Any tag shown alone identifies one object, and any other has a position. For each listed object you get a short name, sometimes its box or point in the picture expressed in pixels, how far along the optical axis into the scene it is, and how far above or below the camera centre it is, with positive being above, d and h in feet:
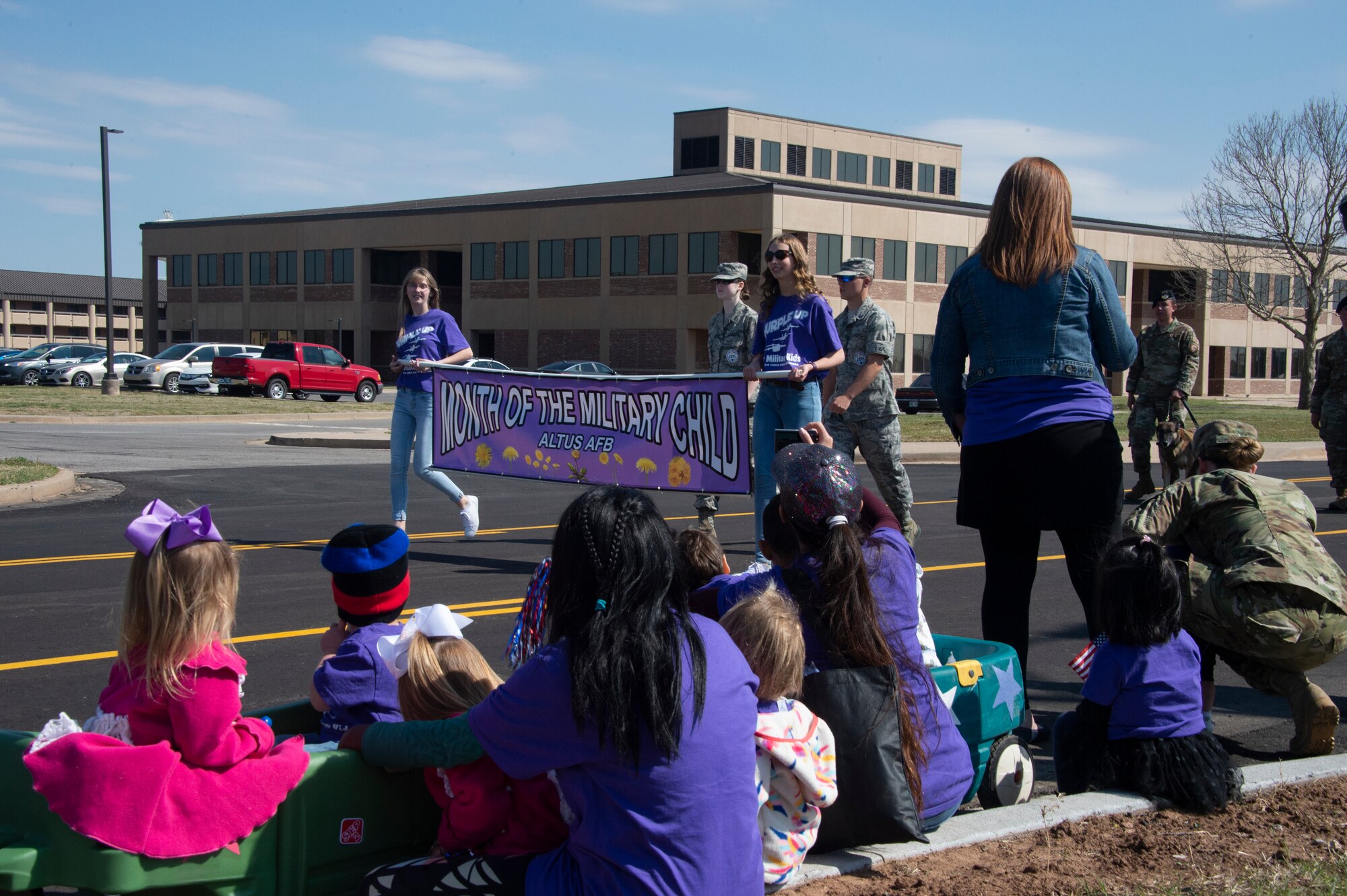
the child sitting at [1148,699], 12.11 -3.33
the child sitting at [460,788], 8.82 -3.13
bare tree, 160.66 +17.52
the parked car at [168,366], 130.00 -0.50
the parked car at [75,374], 139.54 -1.48
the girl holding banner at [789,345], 23.86 +0.42
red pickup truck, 123.85 -1.21
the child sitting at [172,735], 8.32 -2.69
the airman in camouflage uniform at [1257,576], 14.74 -2.56
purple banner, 25.40 -1.49
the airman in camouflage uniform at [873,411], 26.63 -0.96
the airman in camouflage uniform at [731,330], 28.37 +0.85
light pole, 118.52 +9.61
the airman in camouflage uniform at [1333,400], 37.32 -0.91
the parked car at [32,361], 138.41 -0.06
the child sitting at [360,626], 10.12 -2.28
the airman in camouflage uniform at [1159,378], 41.37 -0.31
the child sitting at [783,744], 9.50 -3.00
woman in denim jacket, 14.47 -0.29
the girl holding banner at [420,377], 29.81 -0.34
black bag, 10.15 -3.20
